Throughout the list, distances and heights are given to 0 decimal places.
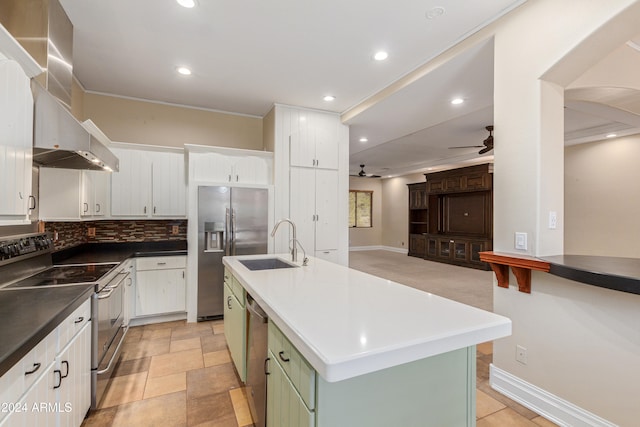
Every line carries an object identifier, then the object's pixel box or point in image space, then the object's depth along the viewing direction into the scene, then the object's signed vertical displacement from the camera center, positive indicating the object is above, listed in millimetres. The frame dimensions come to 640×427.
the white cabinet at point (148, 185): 3637 +369
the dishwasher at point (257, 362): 1541 -847
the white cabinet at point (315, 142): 4258 +1064
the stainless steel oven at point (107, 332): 1973 -898
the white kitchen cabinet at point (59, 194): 2492 +174
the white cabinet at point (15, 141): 1396 +361
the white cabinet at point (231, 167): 3885 +634
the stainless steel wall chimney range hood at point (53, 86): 1697 +903
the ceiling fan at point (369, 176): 10625 +1398
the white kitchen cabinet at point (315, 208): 4270 +89
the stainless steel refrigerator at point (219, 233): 3719 -250
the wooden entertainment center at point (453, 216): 7137 -41
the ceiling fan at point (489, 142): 4840 +1188
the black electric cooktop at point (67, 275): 1887 -443
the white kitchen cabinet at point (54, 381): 1044 -730
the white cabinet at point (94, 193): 3059 +227
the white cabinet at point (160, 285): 3516 -876
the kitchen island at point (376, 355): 992 -480
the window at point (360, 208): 10883 +224
